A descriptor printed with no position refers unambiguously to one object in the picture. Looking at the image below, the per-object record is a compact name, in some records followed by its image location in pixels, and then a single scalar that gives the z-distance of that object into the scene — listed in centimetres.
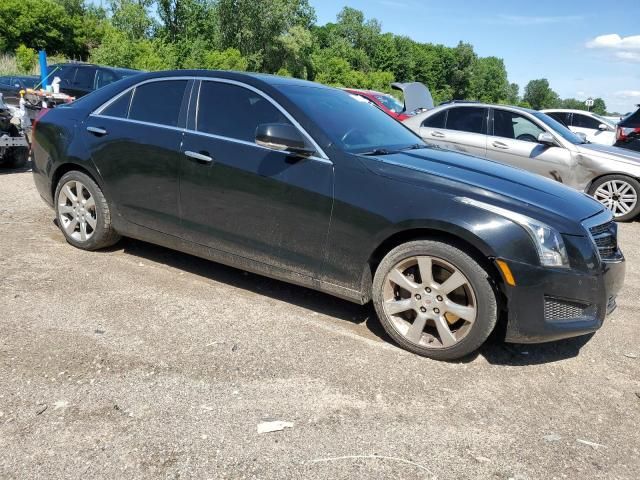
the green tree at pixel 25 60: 3084
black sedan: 334
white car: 1538
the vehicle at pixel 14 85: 1531
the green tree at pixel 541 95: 14525
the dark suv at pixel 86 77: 1338
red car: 1234
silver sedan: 846
